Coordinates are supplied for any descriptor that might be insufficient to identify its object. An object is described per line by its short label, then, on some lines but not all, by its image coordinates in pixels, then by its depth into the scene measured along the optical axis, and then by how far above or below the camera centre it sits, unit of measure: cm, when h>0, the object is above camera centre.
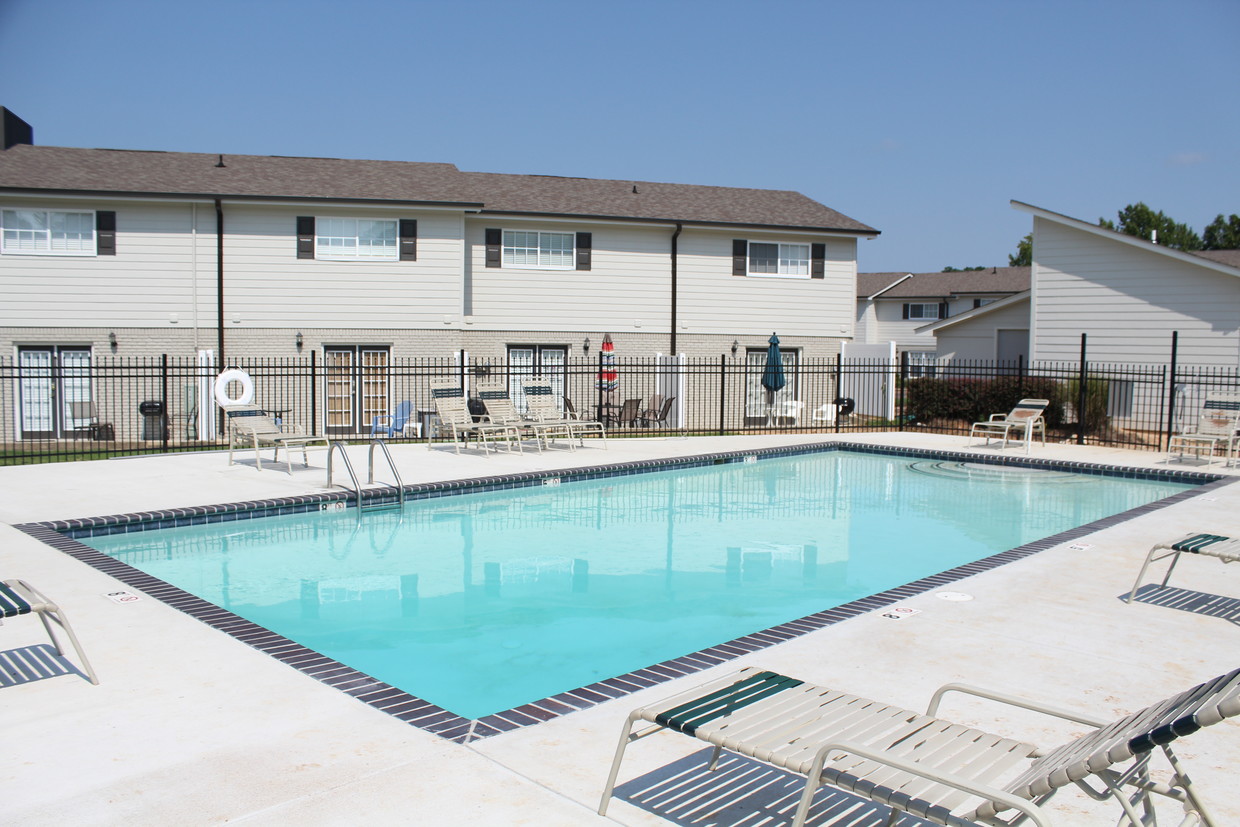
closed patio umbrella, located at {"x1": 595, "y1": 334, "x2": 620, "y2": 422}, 2014 -7
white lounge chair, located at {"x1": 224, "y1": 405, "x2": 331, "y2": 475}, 1250 -78
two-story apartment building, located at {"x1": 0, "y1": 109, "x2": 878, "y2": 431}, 1878 +250
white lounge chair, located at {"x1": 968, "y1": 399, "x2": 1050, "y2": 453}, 1591 -63
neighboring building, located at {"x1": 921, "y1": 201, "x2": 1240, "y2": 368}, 2017 +200
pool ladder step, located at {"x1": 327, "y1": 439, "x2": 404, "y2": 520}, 1076 -150
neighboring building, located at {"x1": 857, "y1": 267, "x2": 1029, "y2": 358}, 3909 +360
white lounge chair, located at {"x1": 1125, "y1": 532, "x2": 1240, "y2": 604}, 621 -110
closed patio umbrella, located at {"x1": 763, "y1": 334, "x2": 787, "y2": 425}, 2094 +22
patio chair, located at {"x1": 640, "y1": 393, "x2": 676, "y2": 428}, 2042 -76
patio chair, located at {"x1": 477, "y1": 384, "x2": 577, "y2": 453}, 1529 -67
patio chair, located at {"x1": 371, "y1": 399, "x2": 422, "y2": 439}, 1906 -100
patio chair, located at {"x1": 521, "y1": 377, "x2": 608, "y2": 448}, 1557 -52
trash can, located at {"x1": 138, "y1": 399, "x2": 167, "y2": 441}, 1806 -89
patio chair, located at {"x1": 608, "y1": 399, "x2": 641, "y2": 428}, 1995 -78
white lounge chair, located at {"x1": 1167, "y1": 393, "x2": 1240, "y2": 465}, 1443 -65
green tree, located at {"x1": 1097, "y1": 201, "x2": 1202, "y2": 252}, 5912 +1018
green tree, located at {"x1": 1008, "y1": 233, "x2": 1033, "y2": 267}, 6943 +988
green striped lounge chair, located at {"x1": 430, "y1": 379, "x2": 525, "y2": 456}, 1484 -68
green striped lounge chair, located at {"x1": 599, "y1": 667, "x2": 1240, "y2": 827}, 254 -118
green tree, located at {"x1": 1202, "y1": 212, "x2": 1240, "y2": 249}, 5847 +976
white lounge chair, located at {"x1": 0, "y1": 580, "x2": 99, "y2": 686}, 441 -114
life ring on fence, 1320 -18
